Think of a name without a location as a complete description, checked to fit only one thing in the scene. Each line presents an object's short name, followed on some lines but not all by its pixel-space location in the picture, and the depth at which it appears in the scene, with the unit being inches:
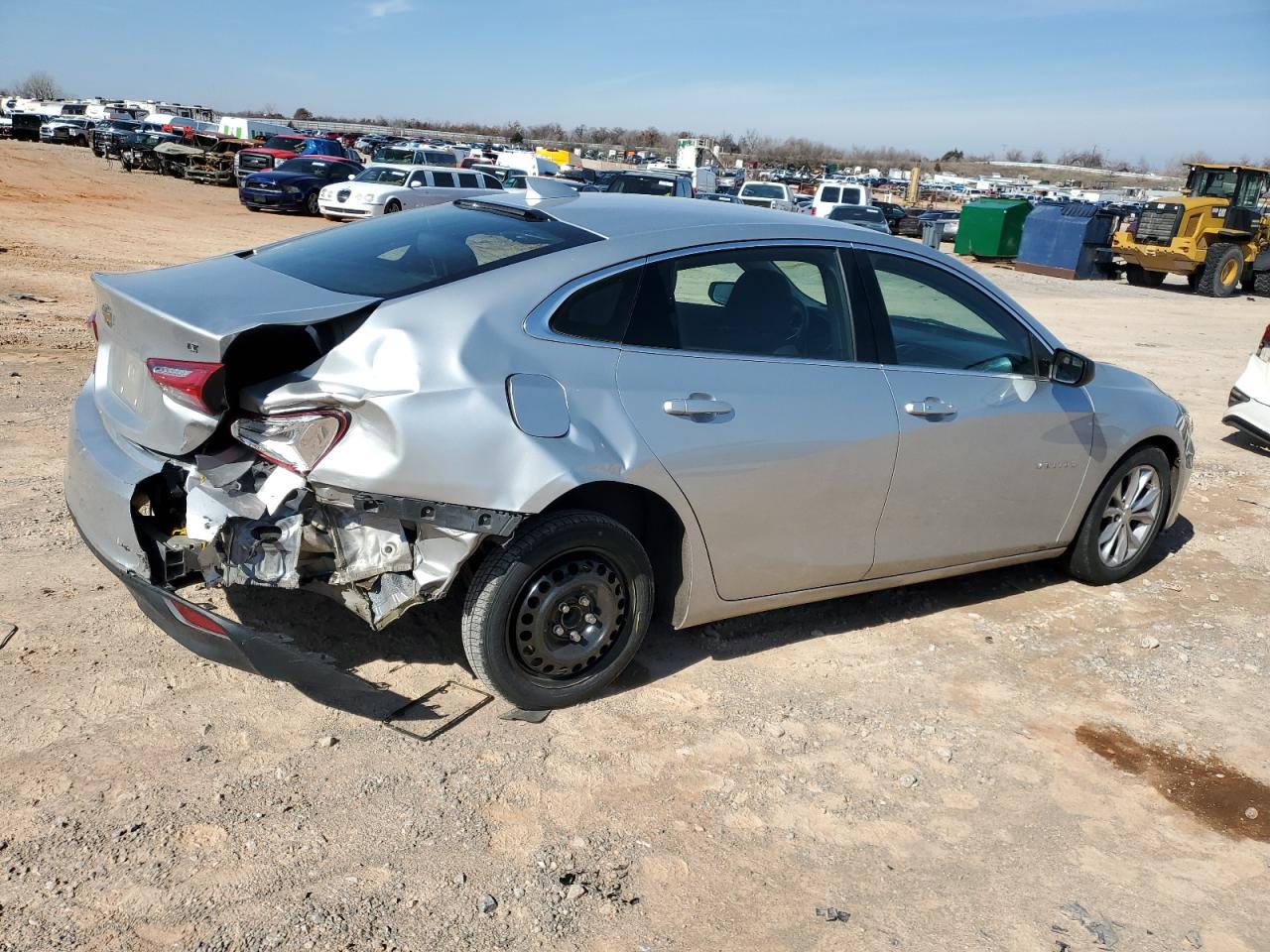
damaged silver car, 130.0
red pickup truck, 1333.7
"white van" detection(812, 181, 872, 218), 1293.1
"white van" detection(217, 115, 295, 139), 2311.8
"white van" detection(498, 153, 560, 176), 1526.8
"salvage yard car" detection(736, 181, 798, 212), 1266.0
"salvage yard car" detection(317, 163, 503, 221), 946.1
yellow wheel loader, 991.6
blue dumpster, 1074.1
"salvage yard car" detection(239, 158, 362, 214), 1089.4
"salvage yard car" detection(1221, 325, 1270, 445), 326.3
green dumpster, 1170.0
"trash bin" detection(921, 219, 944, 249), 1231.9
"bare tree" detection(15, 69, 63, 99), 5674.2
